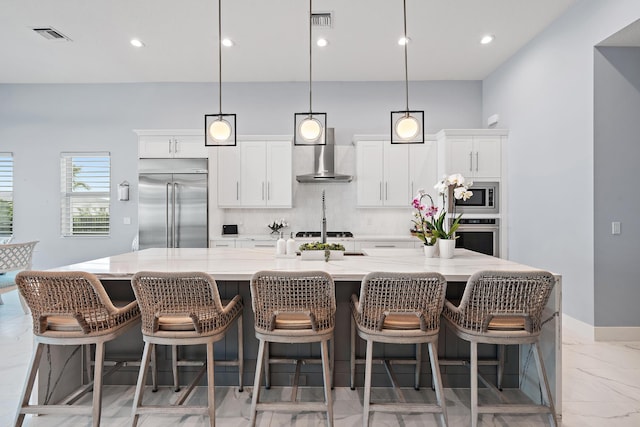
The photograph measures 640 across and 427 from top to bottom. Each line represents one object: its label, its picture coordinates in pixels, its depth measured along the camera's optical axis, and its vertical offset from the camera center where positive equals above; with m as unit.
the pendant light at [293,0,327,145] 2.46 +0.60
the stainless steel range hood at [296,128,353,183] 4.86 +0.78
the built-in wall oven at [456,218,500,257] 4.46 -0.30
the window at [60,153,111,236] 5.27 +0.28
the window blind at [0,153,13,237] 5.27 +0.30
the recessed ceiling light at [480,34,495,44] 3.88 +2.02
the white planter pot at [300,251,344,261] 2.39 -0.30
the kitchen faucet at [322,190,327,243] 2.79 -0.16
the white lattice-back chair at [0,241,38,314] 3.55 -0.51
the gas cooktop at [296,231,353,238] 4.73 -0.30
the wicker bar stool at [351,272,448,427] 1.69 -0.52
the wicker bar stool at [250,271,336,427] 1.69 -0.51
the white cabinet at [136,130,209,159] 4.53 +0.90
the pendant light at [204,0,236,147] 2.55 +0.61
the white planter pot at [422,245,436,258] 2.54 -0.29
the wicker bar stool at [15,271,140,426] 1.71 -0.54
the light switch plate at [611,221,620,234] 3.08 -0.13
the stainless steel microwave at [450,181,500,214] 4.48 +0.18
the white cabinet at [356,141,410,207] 4.77 +0.57
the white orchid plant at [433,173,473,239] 2.48 +0.16
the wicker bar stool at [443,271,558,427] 1.69 -0.52
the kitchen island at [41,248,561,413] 2.14 -0.87
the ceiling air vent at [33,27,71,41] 3.69 +2.00
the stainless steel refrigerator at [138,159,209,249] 4.44 +0.07
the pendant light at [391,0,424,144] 2.50 +0.62
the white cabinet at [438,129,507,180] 4.48 +0.81
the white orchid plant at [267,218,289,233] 5.00 -0.18
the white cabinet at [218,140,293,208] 4.75 +0.55
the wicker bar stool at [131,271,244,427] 1.72 -0.54
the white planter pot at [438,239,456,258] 2.48 -0.25
